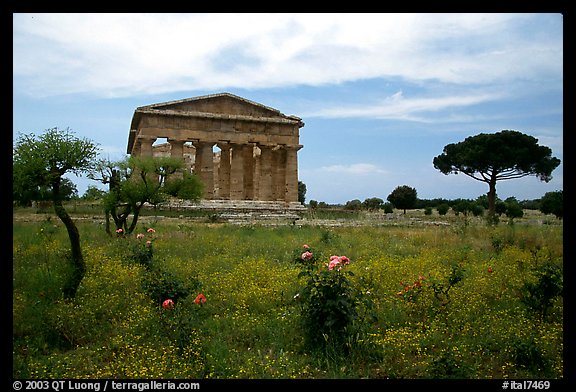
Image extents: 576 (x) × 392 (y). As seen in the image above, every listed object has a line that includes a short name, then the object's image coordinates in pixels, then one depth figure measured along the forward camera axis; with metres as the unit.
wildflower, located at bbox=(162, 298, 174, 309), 5.65
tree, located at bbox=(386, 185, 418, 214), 52.69
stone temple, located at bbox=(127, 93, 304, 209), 32.28
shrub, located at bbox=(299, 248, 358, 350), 5.54
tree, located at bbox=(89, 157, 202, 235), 15.82
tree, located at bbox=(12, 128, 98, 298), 7.54
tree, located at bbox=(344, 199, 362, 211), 43.73
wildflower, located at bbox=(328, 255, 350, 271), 5.50
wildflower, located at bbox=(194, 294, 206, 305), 5.73
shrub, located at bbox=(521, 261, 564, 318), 6.55
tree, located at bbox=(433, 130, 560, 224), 37.47
